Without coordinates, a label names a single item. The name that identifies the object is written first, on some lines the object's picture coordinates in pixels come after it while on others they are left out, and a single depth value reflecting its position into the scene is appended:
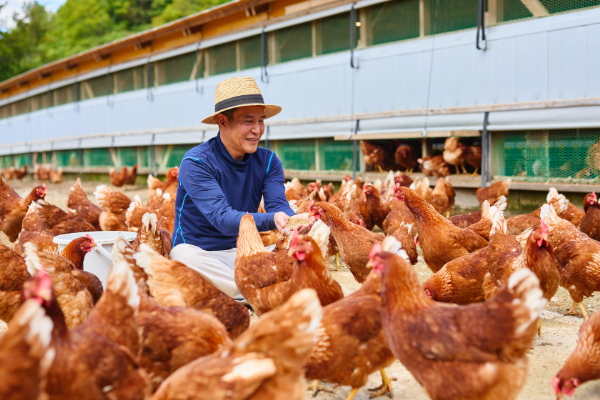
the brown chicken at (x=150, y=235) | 4.07
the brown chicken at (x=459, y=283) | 3.82
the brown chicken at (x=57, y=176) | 20.64
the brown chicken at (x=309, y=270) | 2.93
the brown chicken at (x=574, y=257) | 3.81
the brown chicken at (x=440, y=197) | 7.74
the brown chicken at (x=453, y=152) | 9.12
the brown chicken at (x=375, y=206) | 7.01
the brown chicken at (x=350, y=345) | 2.54
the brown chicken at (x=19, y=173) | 24.02
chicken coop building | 7.68
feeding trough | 4.21
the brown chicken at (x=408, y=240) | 4.74
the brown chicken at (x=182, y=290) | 3.07
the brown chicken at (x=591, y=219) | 5.14
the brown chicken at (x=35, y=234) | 5.01
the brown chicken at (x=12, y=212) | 7.00
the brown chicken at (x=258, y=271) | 3.44
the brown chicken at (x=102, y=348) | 1.92
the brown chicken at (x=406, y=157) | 10.09
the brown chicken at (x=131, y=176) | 16.95
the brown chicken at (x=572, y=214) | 5.97
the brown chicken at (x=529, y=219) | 5.64
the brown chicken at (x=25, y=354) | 1.61
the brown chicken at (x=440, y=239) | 4.53
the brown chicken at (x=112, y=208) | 6.70
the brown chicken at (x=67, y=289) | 3.32
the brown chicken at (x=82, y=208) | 7.16
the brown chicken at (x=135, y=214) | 6.12
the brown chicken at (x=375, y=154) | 10.70
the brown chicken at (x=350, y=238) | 4.22
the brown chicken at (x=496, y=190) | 7.57
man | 3.63
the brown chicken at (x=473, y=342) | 2.18
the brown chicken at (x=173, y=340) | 2.45
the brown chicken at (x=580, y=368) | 2.57
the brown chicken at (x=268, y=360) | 1.88
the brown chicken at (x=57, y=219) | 5.96
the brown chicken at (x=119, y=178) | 16.77
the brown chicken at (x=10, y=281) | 3.60
